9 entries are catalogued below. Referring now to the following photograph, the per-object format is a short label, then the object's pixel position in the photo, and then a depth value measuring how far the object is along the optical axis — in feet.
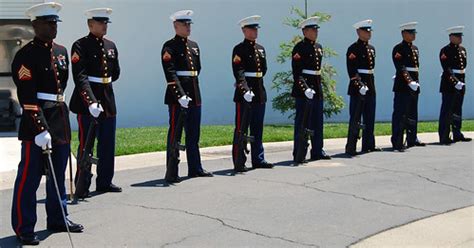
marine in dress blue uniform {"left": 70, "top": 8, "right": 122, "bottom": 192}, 26.20
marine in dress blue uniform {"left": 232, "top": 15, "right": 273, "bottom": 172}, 32.22
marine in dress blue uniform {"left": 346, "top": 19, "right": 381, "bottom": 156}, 37.45
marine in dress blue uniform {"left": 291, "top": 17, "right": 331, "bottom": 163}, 34.42
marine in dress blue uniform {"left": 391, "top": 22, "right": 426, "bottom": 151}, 39.50
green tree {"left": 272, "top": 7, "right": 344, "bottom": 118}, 56.34
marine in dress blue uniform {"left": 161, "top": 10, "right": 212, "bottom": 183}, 29.55
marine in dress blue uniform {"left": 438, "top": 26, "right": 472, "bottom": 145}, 41.96
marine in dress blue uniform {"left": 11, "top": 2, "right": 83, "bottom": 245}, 20.53
